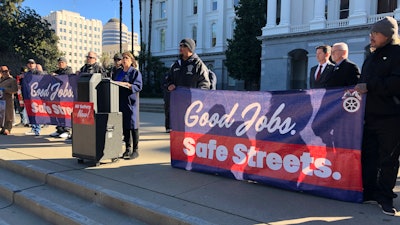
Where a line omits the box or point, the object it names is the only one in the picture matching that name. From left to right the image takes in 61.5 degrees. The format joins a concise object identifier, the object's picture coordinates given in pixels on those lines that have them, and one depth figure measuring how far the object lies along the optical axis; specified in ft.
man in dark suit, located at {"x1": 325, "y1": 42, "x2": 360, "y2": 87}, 14.57
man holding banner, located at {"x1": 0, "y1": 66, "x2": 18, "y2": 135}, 29.32
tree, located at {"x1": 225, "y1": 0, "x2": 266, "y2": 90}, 115.03
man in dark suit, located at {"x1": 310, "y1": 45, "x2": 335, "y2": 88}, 19.60
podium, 18.11
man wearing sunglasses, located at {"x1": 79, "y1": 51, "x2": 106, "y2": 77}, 24.86
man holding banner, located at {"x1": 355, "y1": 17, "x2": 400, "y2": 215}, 11.50
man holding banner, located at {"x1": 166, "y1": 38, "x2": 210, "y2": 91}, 18.69
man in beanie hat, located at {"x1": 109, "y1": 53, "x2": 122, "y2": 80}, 21.47
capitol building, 91.45
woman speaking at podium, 20.13
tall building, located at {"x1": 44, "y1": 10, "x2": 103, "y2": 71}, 391.86
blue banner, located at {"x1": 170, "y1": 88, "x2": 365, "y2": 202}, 12.94
